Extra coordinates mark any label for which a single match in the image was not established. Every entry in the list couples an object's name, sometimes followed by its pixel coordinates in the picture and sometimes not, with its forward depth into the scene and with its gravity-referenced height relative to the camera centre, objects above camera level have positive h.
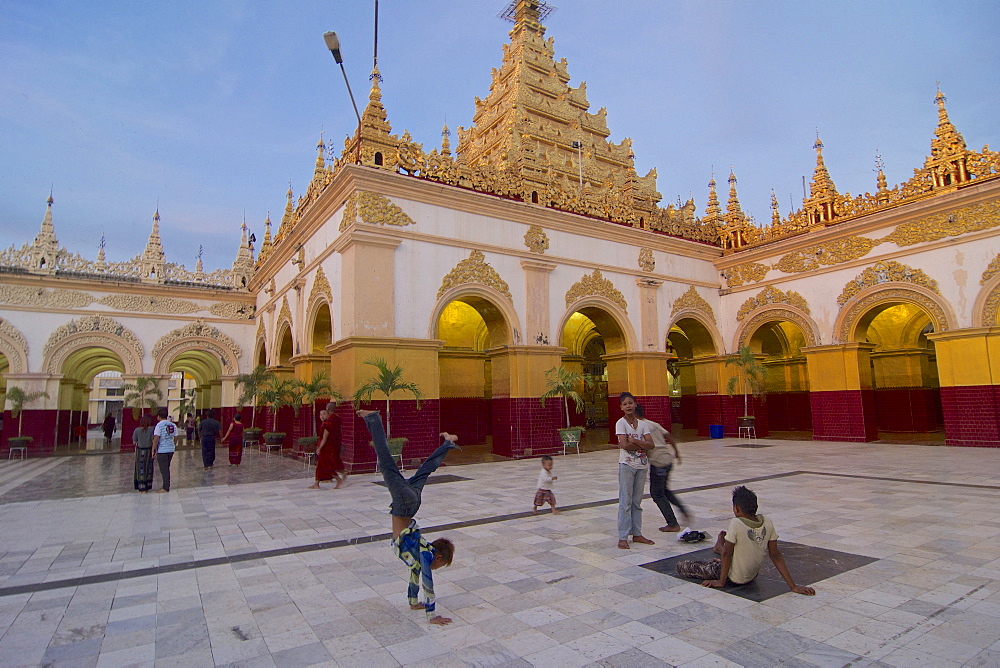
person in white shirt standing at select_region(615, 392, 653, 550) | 5.00 -0.66
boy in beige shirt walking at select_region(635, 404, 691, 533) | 5.28 -0.77
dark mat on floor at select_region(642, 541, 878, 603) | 3.83 -1.34
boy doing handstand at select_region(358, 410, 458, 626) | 3.34 -0.77
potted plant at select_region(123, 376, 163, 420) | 18.19 +0.38
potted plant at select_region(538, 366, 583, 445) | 12.47 +0.16
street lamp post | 8.92 +5.67
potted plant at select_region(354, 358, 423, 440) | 10.10 +0.29
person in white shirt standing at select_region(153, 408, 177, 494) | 8.62 -0.60
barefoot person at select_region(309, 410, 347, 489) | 8.85 -0.89
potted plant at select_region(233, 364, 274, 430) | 17.05 +0.67
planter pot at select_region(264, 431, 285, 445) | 14.88 -0.90
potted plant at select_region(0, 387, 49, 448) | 16.61 +0.34
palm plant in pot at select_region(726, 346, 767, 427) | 15.66 +0.36
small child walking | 6.28 -1.01
